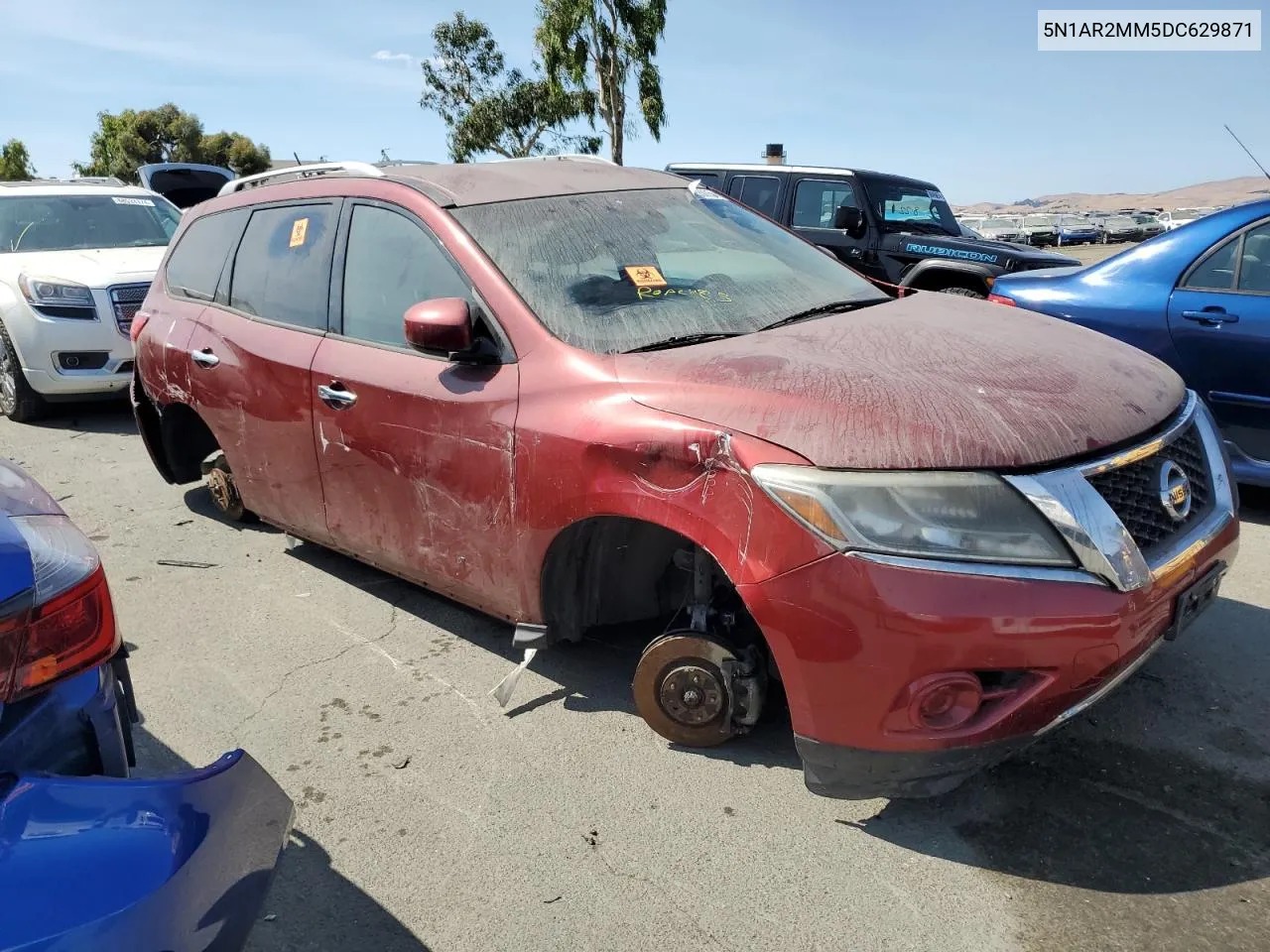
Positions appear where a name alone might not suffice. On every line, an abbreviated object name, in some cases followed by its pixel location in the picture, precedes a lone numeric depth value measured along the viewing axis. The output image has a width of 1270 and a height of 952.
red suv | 2.16
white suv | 7.16
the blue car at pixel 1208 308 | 4.46
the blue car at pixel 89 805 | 1.27
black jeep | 9.05
